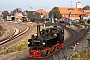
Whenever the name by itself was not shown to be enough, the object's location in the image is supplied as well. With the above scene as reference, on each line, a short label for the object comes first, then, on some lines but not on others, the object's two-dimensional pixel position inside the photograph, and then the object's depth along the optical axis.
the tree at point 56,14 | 140.48
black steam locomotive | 24.56
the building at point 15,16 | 154.15
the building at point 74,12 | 163.75
